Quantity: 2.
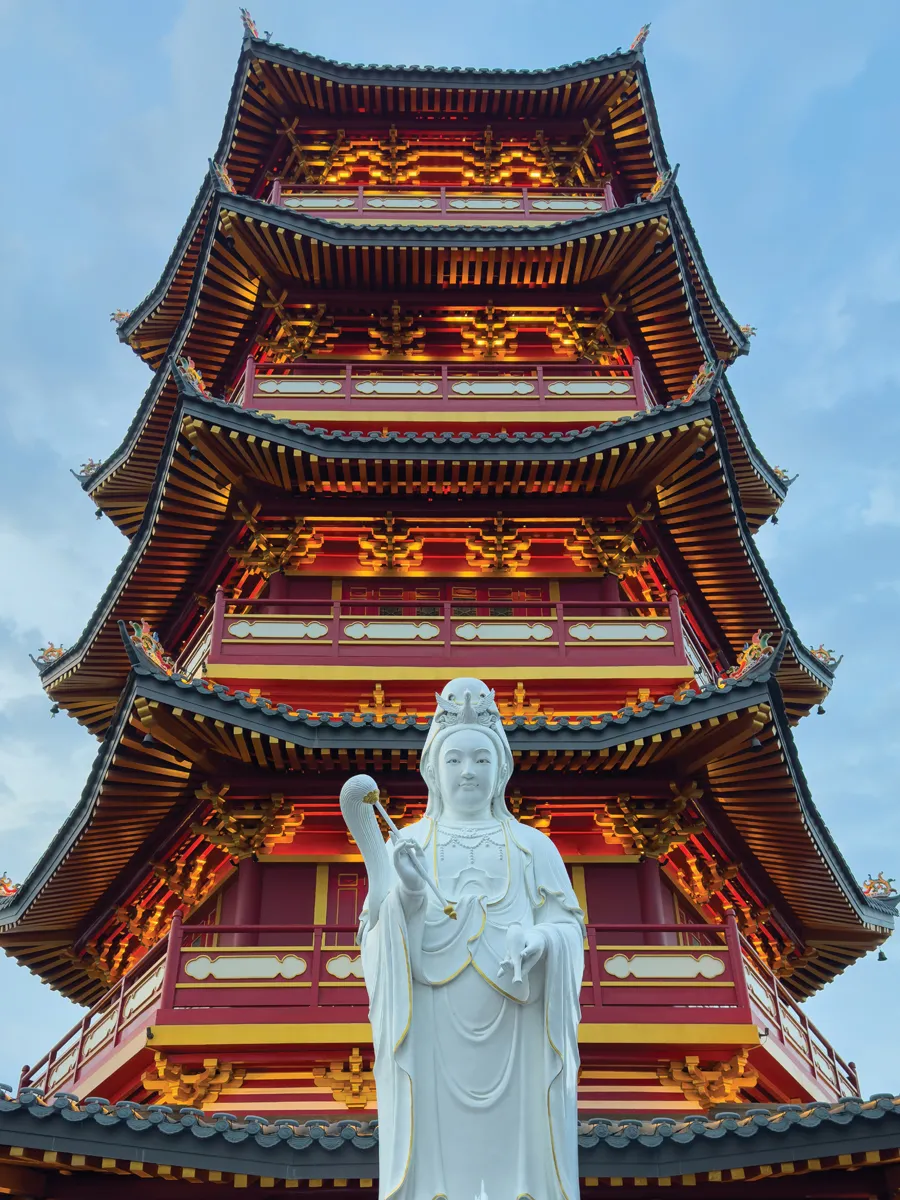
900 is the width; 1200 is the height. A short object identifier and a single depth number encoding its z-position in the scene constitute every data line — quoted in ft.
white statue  19.54
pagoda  38.73
